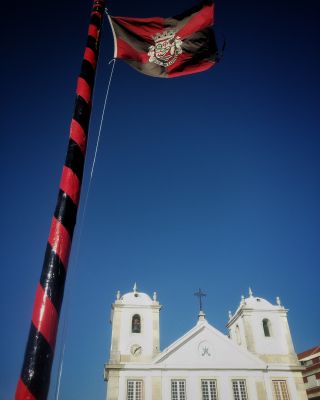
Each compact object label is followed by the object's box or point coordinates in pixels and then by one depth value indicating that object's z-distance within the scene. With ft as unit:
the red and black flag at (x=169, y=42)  21.45
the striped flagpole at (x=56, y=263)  8.64
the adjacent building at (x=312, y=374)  139.44
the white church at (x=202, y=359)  79.56
